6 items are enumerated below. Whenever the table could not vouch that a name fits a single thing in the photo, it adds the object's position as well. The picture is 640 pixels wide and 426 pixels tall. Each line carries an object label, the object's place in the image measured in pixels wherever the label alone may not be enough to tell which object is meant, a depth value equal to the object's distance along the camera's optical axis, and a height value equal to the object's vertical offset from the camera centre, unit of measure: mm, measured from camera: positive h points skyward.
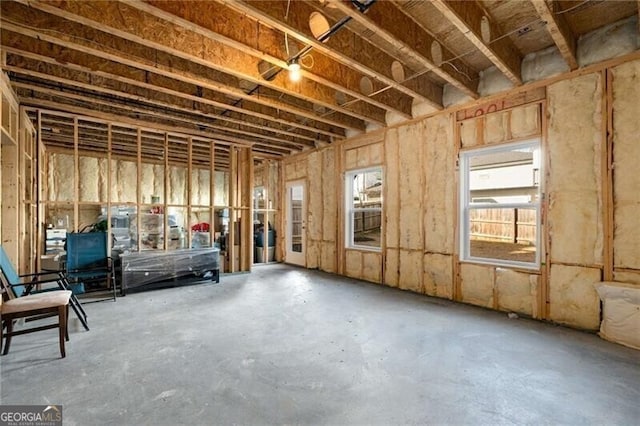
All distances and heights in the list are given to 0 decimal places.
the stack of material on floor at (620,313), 2643 -938
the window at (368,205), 9203 +237
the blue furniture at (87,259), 4137 -697
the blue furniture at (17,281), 2724 -693
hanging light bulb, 2781 +1401
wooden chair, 2326 -793
